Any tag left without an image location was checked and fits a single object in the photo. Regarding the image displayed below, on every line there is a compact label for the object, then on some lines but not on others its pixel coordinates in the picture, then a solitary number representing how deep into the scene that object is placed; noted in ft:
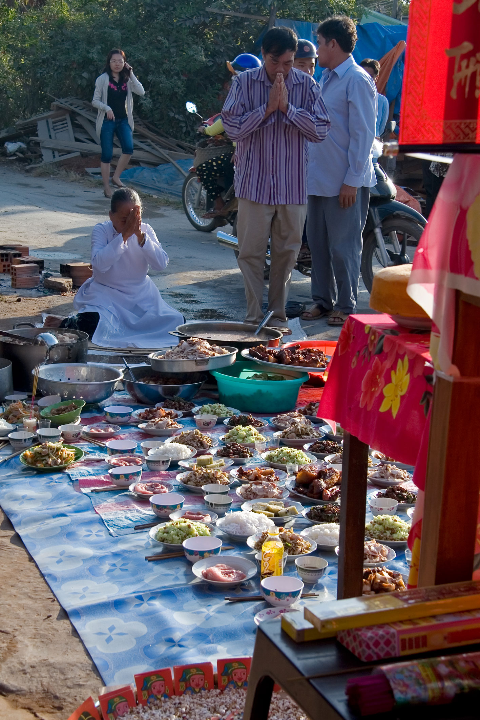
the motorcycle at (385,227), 21.94
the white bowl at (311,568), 8.97
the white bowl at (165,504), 10.59
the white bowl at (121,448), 12.63
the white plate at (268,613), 8.13
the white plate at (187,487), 11.50
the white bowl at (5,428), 13.33
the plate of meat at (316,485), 11.08
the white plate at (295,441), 13.41
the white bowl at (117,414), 14.29
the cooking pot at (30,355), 15.11
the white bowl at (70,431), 13.33
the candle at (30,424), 13.16
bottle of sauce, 8.79
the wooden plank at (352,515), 7.66
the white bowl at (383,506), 10.77
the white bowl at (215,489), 11.32
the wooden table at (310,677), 4.14
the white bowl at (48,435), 12.91
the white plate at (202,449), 12.96
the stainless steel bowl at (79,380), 14.49
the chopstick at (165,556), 9.52
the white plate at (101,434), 13.61
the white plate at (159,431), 13.67
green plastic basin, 14.74
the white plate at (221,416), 14.49
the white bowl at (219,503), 10.91
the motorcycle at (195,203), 33.62
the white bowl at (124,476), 11.61
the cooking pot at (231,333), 16.10
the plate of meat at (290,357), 14.76
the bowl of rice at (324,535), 9.78
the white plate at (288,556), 9.44
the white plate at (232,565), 8.97
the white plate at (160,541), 9.68
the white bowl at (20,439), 12.85
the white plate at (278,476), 11.73
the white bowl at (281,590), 8.38
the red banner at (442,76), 4.61
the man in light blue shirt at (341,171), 19.42
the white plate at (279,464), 12.41
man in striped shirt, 18.95
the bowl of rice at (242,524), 9.99
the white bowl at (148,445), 12.90
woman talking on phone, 39.78
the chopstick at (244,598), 8.61
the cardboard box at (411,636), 4.47
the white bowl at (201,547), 9.32
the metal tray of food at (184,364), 14.49
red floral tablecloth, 6.31
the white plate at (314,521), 10.53
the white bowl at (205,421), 14.14
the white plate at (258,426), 13.97
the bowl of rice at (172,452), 12.45
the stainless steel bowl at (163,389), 15.06
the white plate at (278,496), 11.27
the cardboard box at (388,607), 4.63
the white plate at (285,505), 10.48
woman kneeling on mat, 18.56
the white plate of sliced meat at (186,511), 10.46
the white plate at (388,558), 9.11
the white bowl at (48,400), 14.24
